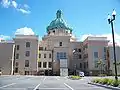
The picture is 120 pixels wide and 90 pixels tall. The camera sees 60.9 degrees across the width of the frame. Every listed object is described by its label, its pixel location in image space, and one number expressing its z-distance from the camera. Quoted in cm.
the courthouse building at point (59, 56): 3389
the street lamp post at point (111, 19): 891
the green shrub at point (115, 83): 841
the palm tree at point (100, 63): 3271
